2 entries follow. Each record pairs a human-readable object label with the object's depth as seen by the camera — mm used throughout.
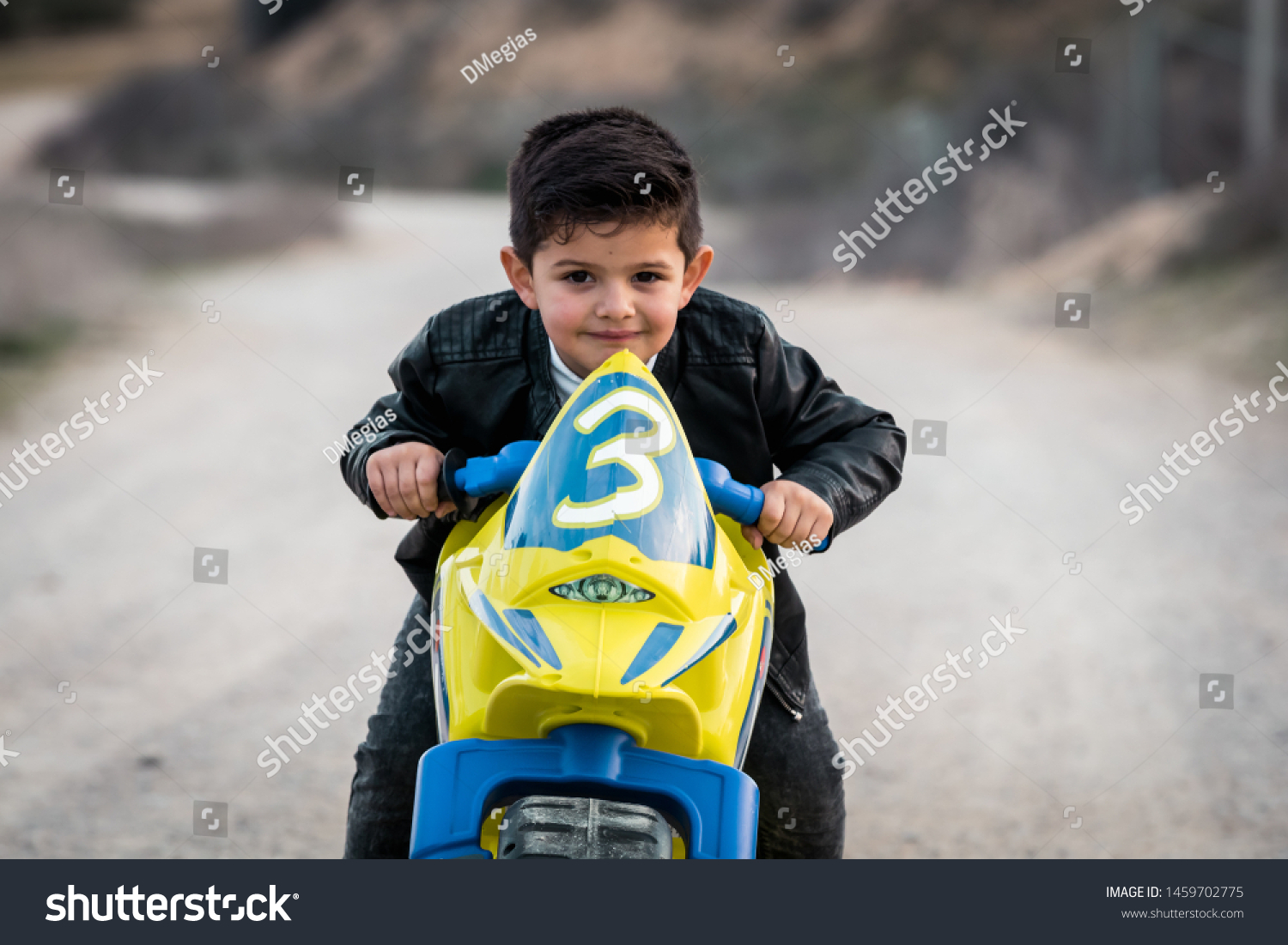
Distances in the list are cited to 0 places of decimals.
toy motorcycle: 3928
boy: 4114
